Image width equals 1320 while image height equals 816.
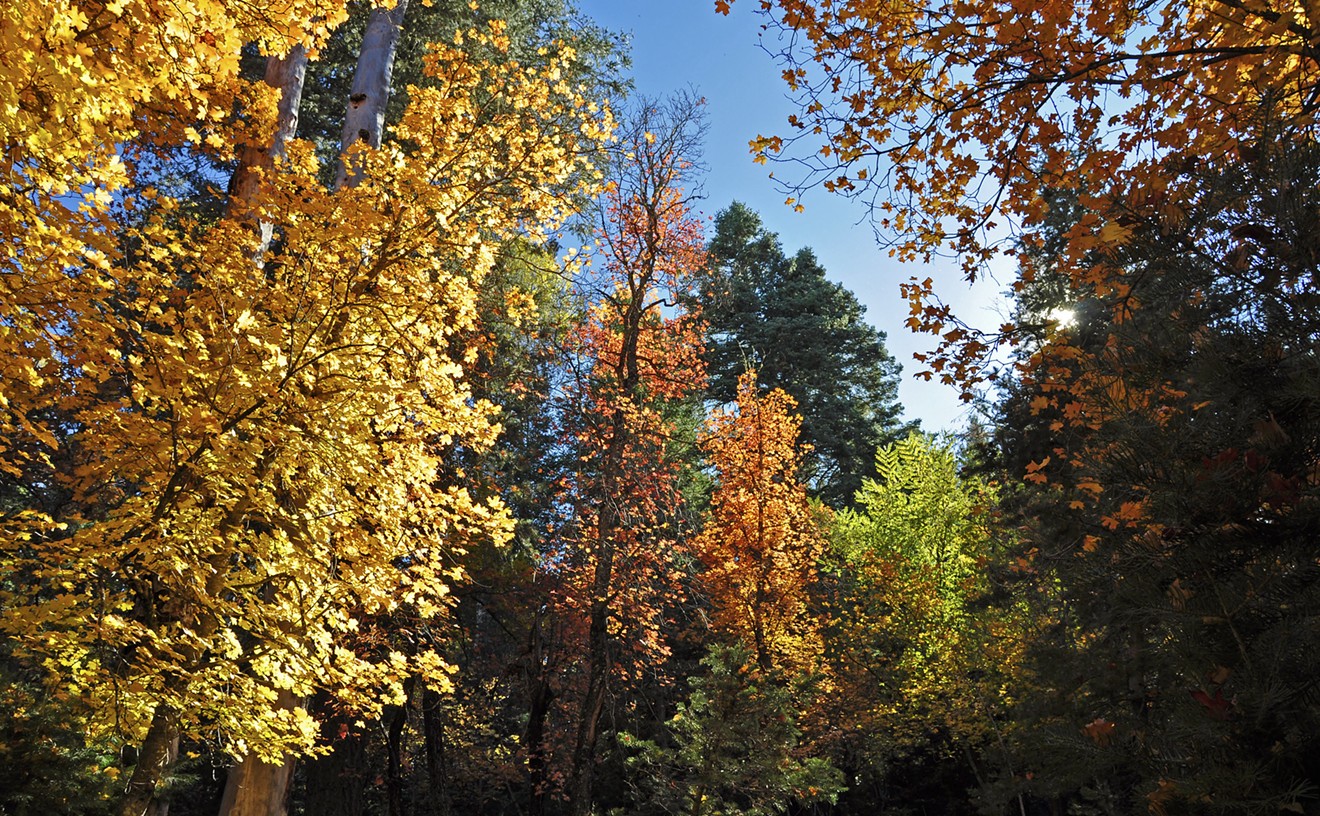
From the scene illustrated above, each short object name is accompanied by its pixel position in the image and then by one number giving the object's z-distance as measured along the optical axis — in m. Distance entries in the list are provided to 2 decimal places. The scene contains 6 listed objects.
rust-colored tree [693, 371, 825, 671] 16.31
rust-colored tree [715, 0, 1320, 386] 3.69
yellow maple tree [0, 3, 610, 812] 4.21
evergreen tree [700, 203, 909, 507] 28.19
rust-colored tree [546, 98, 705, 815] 10.05
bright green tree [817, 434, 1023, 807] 17.33
